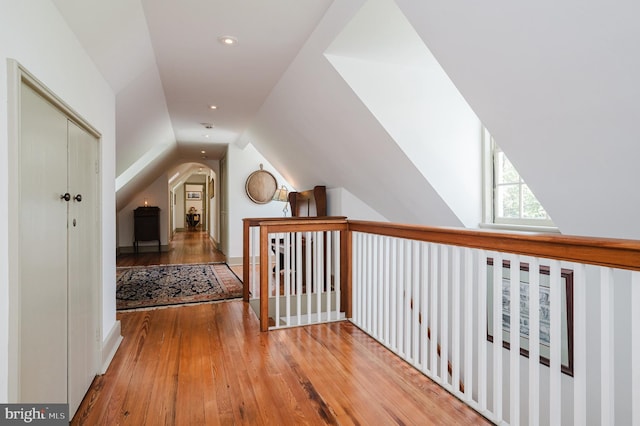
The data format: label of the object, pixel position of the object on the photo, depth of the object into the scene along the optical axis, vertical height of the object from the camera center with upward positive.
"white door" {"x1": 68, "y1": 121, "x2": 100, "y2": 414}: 1.80 -0.27
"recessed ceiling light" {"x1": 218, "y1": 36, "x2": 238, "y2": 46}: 2.52 +1.25
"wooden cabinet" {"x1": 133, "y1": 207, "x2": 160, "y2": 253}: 7.92 -0.23
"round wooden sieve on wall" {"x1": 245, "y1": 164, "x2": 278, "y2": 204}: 6.71 +0.52
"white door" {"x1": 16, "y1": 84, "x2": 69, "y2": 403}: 1.28 -0.15
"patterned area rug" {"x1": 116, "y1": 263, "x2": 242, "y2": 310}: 3.98 -0.96
